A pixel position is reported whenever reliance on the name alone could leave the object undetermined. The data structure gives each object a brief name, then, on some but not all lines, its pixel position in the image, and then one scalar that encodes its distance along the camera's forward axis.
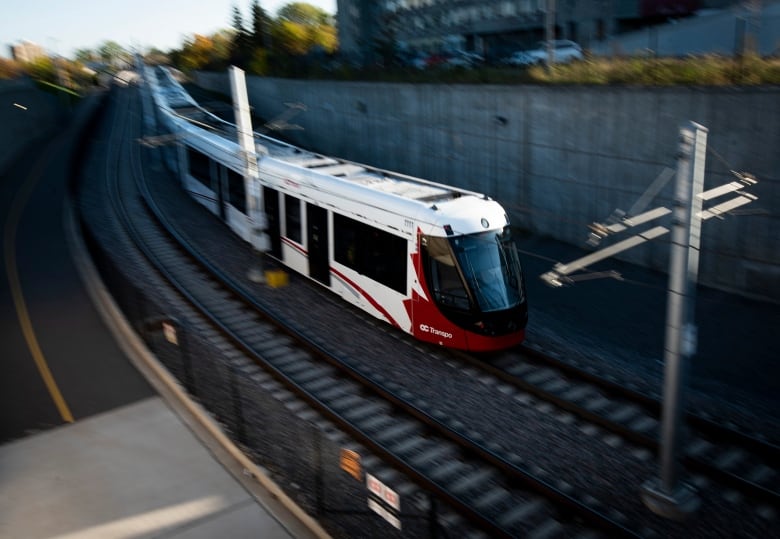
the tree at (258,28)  67.94
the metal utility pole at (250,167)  17.73
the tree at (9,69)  74.45
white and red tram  12.69
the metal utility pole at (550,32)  21.25
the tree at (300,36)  68.62
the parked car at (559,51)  31.06
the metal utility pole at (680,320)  8.23
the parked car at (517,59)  26.94
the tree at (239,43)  66.06
